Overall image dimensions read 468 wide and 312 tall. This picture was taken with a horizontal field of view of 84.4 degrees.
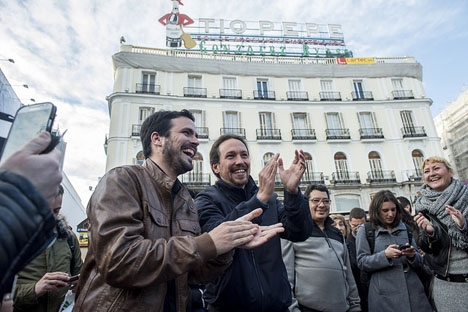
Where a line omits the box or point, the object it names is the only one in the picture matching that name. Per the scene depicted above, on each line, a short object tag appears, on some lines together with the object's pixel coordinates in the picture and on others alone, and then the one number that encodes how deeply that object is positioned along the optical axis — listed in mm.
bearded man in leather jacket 1188
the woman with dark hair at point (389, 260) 2822
